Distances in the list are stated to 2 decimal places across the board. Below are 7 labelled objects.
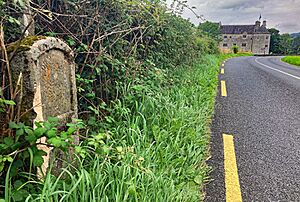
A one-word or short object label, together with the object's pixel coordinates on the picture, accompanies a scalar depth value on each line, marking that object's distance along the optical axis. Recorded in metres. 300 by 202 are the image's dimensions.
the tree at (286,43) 81.66
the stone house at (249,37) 83.12
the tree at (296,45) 76.36
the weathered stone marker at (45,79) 1.62
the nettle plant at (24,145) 1.51
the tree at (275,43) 83.75
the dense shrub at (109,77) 1.99
